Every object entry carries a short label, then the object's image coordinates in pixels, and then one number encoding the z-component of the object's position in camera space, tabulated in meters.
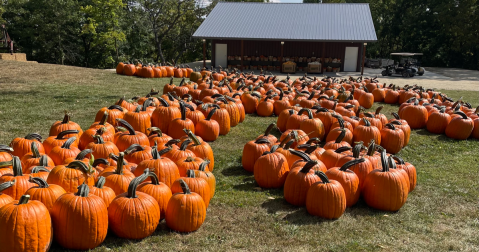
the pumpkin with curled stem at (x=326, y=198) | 4.61
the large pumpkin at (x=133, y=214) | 3.87
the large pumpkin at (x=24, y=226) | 3.38
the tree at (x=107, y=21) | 27.30
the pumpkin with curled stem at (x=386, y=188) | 4.93
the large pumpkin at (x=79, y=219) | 3.65
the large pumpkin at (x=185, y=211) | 4.12
